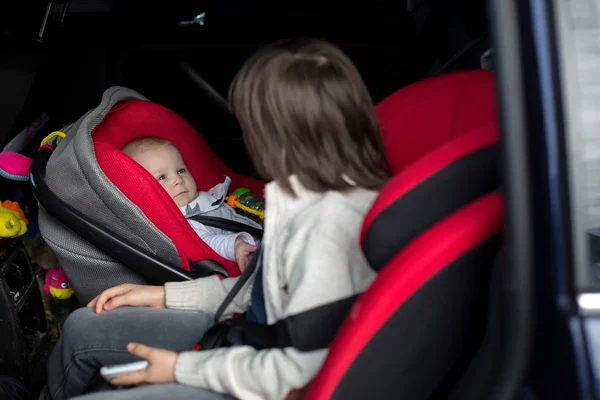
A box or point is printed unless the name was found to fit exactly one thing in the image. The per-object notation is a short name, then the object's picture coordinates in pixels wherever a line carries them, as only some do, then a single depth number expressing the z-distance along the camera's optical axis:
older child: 1.00
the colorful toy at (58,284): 1.97
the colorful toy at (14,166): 1.76
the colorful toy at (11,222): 1.75
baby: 1.83
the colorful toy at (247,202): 2.00
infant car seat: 1.58
